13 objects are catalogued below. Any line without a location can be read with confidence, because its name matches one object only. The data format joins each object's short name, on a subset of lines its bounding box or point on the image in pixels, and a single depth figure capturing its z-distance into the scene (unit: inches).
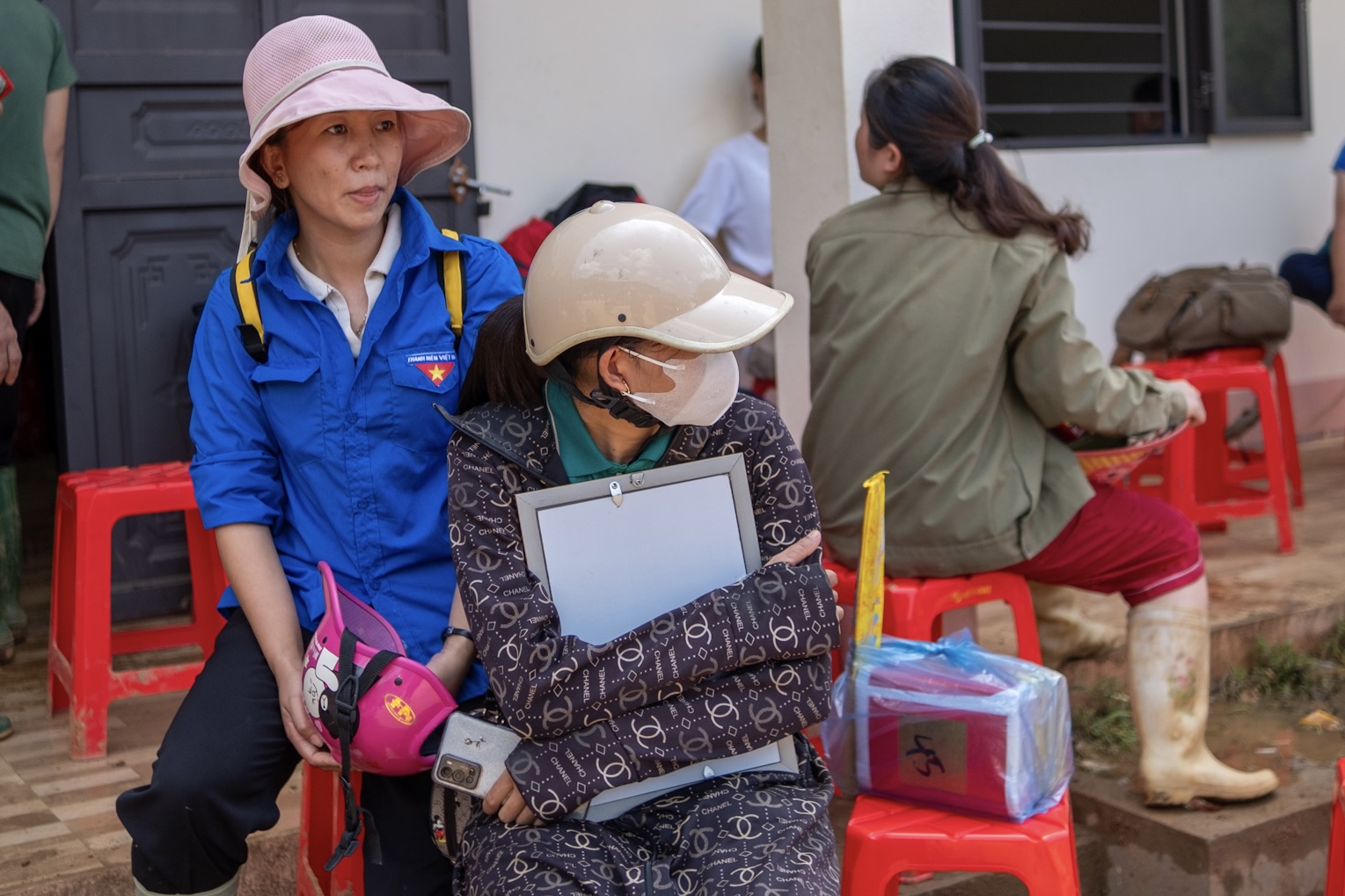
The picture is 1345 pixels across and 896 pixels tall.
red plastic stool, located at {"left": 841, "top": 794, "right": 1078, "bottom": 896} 90.1
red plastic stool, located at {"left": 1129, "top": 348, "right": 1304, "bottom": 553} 185.8
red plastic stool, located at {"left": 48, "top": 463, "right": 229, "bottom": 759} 129.0
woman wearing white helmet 75.9
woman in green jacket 116.6
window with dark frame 241.8
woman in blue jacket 87.9
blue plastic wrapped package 92.2
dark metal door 161.3
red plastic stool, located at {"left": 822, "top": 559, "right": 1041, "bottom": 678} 120.1
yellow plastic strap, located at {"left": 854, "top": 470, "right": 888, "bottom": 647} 93.5
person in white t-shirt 198.2
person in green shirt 136.9
